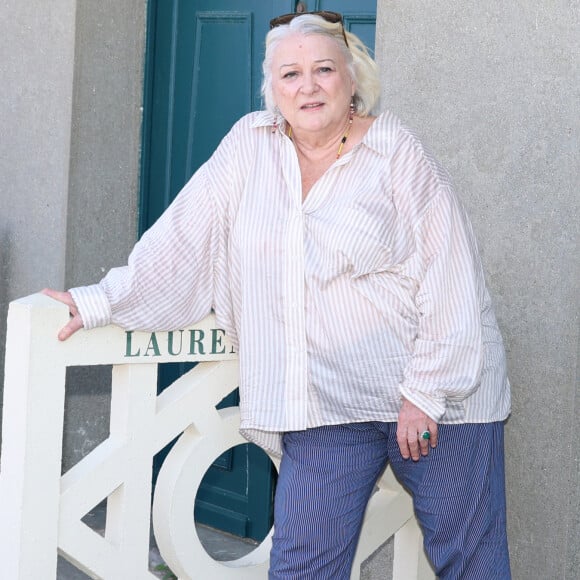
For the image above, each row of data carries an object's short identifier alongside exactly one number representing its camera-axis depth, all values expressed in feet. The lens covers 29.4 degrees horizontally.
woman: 8.64
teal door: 14.83
